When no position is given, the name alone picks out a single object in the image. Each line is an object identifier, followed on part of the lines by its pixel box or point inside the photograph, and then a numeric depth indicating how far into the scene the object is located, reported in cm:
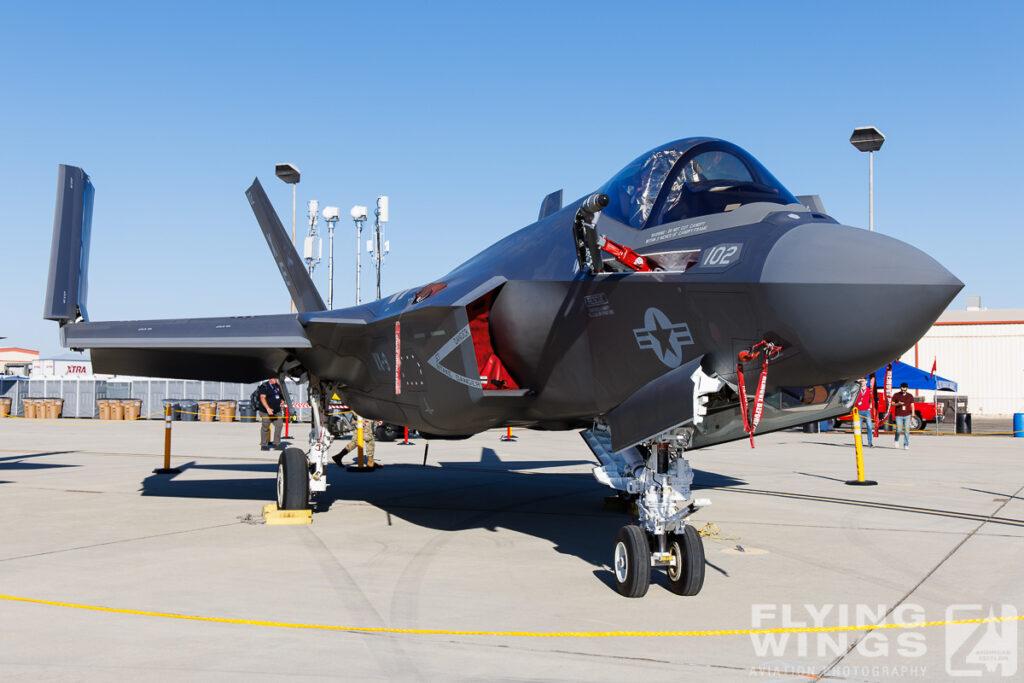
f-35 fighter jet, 462
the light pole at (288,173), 2950
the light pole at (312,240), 3678
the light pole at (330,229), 3234
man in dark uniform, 2050
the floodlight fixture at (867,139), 2170
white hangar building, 5147
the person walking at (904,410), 2275
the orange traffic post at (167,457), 1475
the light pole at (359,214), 3136
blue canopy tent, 2773
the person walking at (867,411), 2211
